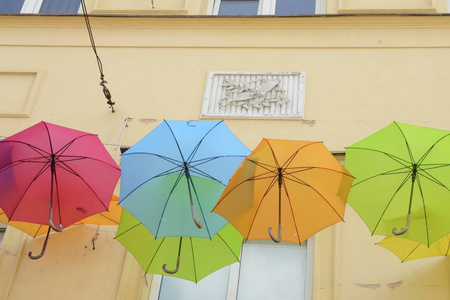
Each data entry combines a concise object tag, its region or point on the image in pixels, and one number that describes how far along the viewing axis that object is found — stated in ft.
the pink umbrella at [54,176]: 20.38
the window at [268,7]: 29.86
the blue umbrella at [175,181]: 19.89
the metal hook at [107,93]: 25.81
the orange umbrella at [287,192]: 19.16
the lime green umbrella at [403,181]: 18.99
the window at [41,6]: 31.73
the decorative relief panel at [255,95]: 25.86
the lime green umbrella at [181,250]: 21.11
